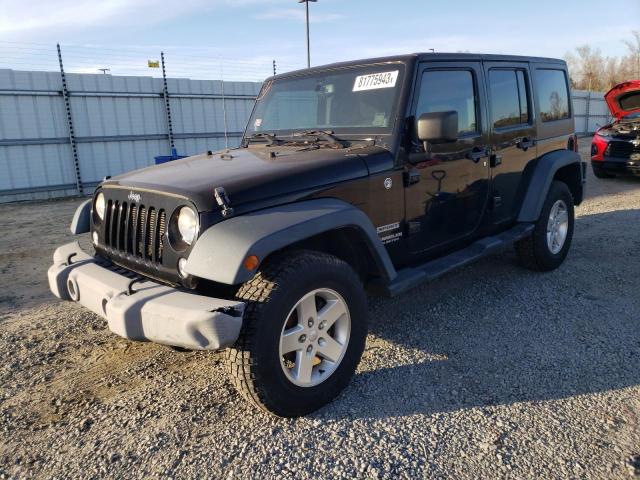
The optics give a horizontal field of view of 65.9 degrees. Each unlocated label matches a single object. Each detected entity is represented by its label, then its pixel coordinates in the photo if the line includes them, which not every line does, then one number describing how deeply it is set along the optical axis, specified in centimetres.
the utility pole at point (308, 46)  1718
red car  1009
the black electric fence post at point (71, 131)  1127
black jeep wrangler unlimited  248
